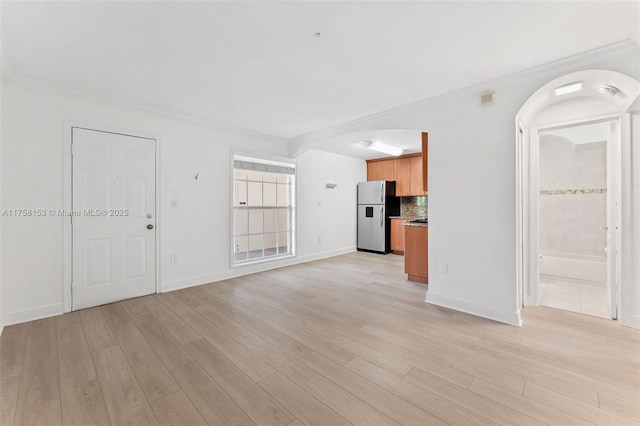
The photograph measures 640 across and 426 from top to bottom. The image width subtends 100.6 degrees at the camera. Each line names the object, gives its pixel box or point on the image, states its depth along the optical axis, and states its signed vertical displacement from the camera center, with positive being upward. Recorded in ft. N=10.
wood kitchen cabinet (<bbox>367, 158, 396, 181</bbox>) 22.76 +3.86
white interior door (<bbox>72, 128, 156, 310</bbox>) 10.18 -0.15
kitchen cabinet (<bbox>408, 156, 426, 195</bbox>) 21.24 +2.99
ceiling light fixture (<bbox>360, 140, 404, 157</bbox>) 17.55 +4.57
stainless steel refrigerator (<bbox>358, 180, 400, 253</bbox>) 21.72 +0.01
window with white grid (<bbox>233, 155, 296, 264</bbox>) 15.89 +0.38
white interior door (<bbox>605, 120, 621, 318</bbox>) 8.83 -0.11
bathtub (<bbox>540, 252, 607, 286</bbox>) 13.70 -2.99
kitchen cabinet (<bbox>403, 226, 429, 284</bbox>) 13.39 -2.09
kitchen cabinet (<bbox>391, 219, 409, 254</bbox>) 21.43 -1.85
